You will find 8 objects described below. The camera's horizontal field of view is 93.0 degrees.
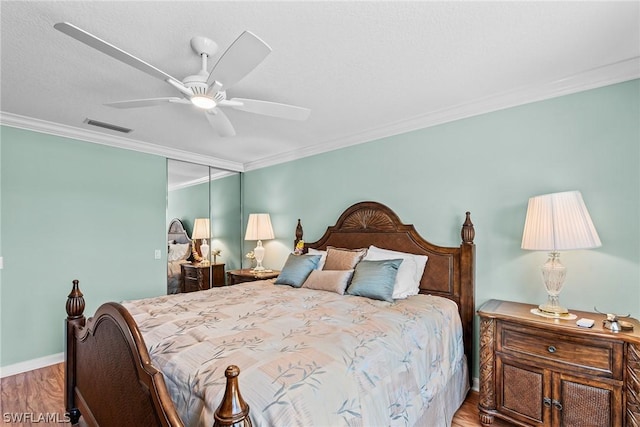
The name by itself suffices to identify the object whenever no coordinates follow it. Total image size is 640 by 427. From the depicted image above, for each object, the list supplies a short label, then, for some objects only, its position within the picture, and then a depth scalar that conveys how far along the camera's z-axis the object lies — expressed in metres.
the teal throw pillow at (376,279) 2.48
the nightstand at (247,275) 4.01
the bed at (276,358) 1.15
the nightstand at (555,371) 1.72
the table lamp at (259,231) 4.45
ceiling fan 1.40
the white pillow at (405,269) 2.65
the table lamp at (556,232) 1.94
